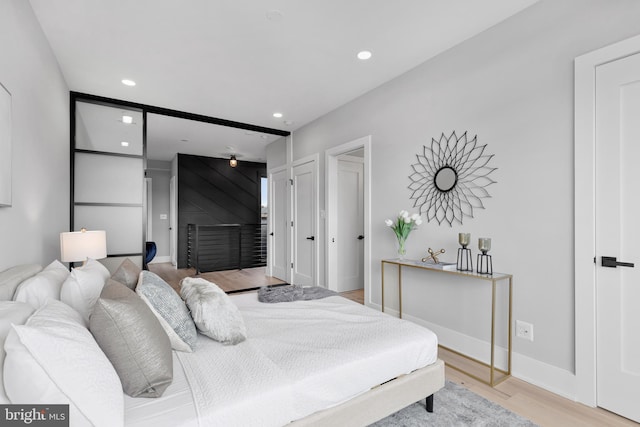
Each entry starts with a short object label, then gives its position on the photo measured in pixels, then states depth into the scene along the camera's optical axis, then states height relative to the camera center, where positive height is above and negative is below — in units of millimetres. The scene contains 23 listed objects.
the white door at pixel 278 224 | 5457 -208
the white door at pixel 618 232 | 1747 -115
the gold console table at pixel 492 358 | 2131 -1172
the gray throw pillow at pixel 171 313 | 1440 -510
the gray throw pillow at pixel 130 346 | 1106 -508
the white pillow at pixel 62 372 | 799 -462
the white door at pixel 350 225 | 4582 -191
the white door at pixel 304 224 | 4664 -189
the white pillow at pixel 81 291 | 1432 -390
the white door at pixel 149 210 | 7340 +65
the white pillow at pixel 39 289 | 1312 -359
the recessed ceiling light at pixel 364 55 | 2753 +1498
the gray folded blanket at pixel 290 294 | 2420 -693
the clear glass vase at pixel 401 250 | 2990 -375
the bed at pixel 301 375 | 1116 -716
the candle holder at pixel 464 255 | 2398 -366
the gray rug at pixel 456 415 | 1724 -1225
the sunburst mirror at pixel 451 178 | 2512 +322
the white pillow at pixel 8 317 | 813 -362
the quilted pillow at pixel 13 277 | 1274 -313
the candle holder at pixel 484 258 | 2270 -372
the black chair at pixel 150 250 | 5773 -740
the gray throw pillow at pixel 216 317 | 1586 -568
